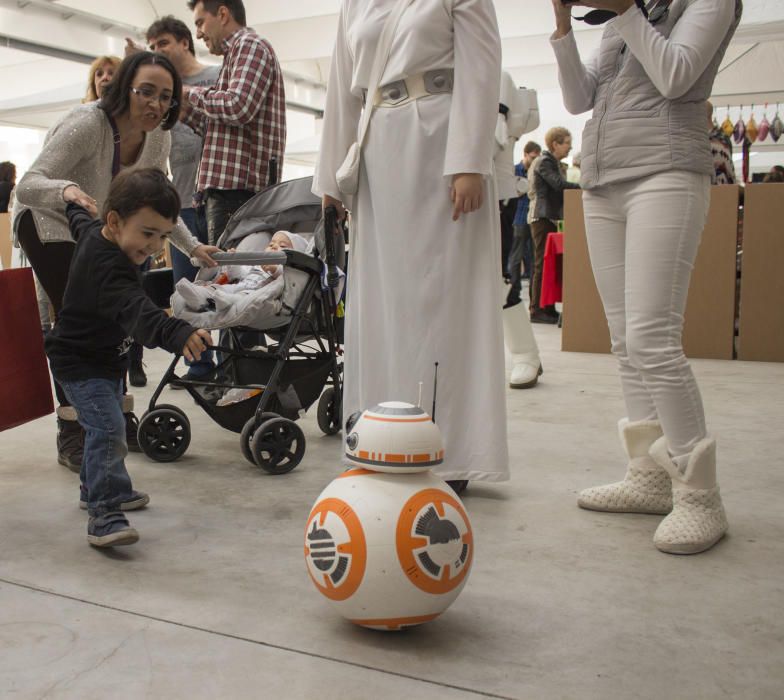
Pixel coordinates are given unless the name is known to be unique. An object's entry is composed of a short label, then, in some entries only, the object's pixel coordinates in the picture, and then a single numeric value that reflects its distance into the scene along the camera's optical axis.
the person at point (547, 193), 6.39
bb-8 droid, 1.40
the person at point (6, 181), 8.45
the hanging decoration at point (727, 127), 7.55
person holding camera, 1.85
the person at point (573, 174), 8.24
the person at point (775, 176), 7.20
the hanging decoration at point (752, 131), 8.73
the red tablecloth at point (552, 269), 6.11
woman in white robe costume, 2.12
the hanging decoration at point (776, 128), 8.58
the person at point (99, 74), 3.02
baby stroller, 2.60
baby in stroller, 2.69
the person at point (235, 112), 3.30
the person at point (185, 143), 3.57
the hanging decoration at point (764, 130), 8.91
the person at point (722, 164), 4.80
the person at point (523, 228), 6.62
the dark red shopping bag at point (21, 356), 2.22
